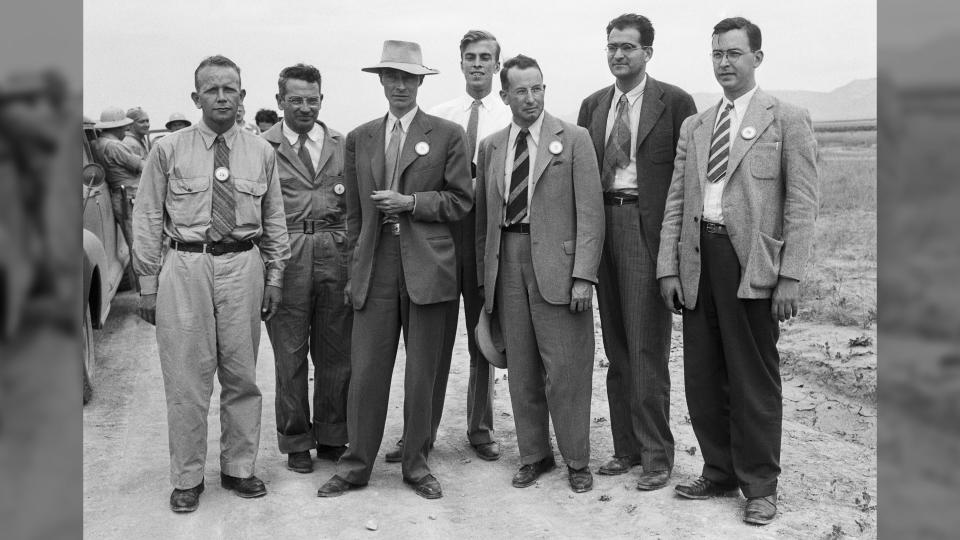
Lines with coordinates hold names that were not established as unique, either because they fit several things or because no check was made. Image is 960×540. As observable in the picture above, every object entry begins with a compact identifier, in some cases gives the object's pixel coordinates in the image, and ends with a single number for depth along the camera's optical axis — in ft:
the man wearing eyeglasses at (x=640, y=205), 15.56
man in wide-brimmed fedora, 15.42
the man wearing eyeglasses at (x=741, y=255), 13.66
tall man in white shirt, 18.10
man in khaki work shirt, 14.74
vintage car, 22.68
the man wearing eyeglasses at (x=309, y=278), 16.88
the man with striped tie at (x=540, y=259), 15.49
